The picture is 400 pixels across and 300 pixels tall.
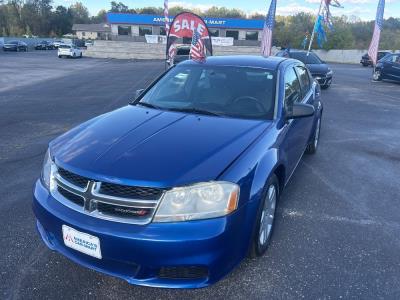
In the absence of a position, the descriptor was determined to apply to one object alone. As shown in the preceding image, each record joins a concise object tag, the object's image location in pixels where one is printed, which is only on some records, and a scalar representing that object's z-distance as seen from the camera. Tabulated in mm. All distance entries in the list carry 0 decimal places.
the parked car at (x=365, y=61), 37100
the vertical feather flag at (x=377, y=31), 19172
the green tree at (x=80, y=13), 120188
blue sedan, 2305
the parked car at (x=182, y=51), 21844
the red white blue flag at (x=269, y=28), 17844
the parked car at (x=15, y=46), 43594
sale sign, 11602
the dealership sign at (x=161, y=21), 56062
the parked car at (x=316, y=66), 14562
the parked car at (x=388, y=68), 18250
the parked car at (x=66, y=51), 36281
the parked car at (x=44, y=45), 54725
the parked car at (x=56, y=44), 58706
